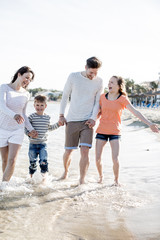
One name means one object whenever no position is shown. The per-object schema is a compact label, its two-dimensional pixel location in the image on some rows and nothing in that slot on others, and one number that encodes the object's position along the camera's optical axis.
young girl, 4.61
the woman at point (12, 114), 3.97
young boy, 4.70
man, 4.58
